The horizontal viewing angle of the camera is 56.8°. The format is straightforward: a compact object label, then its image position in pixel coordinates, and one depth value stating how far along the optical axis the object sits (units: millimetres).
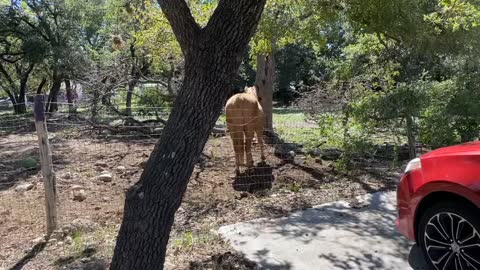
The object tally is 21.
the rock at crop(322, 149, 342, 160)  8906
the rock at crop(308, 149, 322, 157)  8922
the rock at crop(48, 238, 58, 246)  4816
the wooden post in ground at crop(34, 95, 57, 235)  4848
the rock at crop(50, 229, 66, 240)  4926
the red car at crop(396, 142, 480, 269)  3221
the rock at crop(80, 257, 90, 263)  4133
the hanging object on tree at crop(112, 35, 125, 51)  13508
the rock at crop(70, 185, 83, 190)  6707
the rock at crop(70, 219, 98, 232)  5146
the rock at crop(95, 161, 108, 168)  8330
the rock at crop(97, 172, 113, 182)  7258
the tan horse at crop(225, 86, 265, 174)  7582
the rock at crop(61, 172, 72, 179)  7455
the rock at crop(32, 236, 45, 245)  4820
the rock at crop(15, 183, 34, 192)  6898
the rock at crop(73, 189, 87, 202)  6324
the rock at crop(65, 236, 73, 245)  4752
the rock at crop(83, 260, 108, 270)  3899
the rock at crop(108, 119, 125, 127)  12845
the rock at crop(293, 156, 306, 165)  8445
